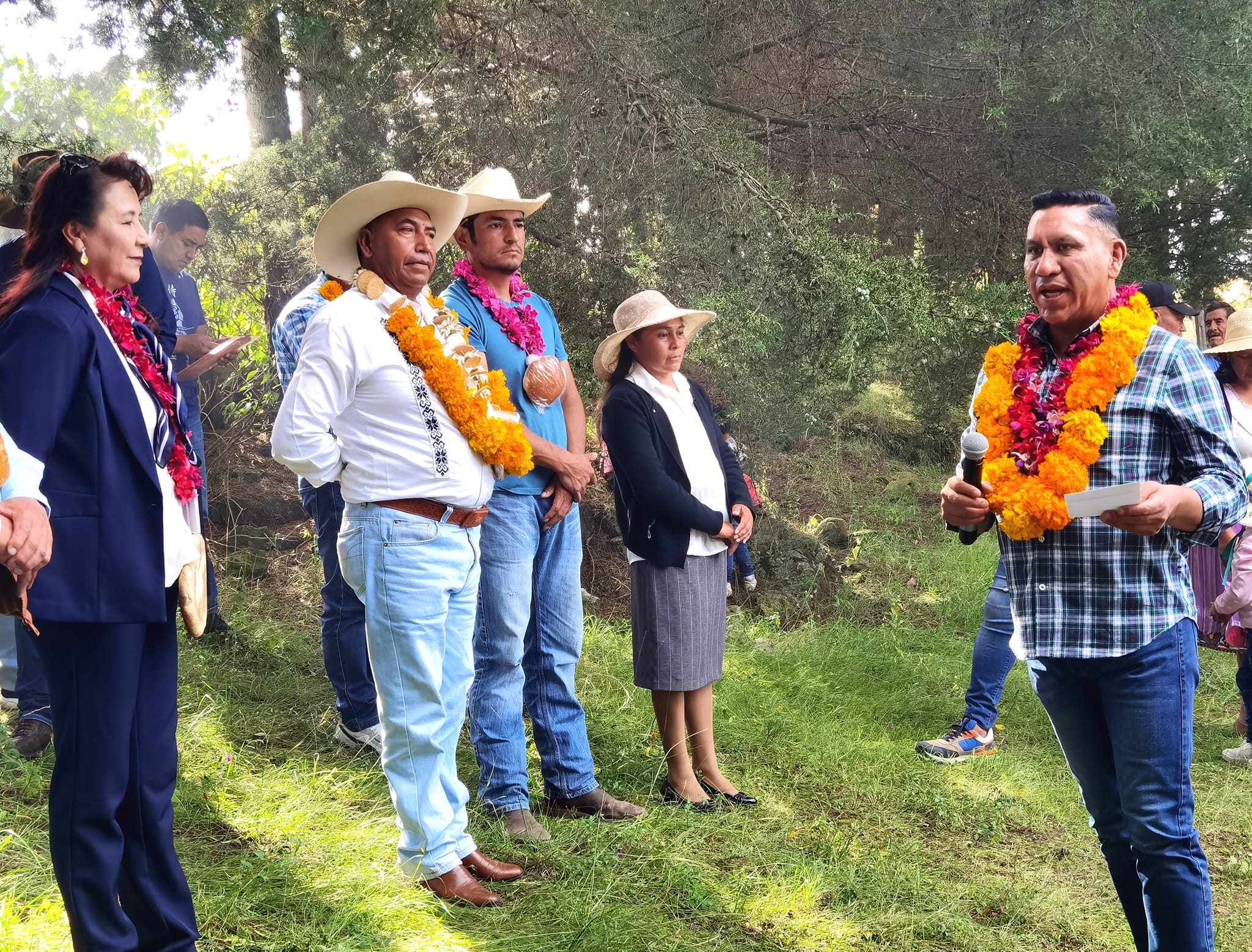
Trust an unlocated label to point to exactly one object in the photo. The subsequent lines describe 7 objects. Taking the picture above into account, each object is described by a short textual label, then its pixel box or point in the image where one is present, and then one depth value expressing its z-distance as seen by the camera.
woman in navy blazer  2.60
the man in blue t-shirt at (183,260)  6.19
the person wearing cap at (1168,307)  5.71
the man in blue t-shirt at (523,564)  4.09
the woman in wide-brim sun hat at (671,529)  4.55
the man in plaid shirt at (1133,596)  2.67
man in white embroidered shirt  3.39
